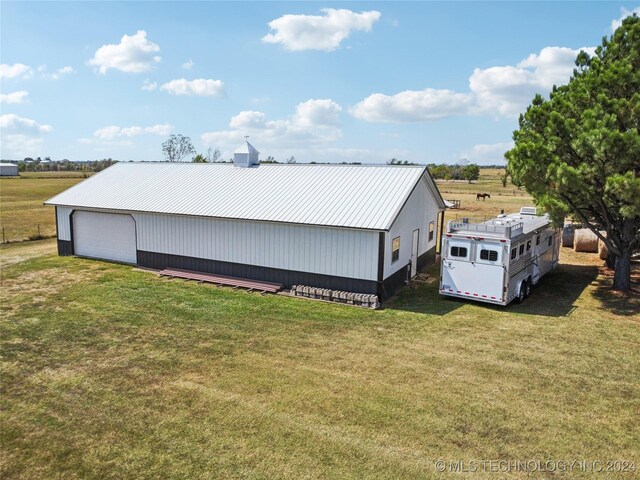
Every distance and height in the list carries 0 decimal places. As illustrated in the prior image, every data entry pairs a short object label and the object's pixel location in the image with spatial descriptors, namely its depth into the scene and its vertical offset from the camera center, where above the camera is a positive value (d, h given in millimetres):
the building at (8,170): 112688 +1058
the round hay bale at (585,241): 27031 -3592
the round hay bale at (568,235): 29088 -3471
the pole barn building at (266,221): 17688 -1926
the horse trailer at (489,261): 16188 -2943
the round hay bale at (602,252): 24802 -3881
